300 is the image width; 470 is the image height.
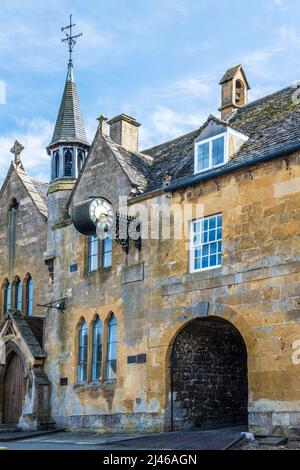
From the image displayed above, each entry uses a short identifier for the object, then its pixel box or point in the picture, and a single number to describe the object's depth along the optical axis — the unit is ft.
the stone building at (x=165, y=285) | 71.00
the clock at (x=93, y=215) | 85.71
